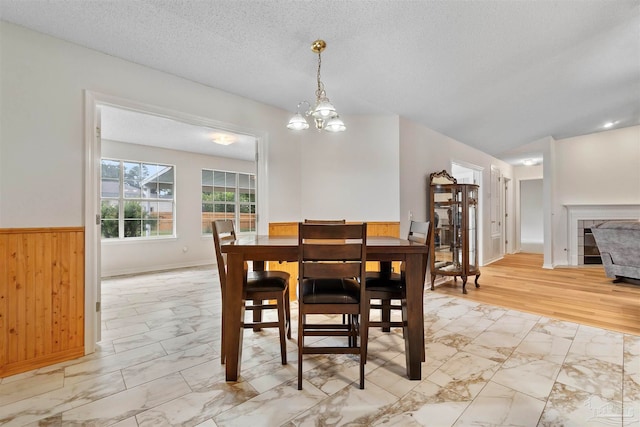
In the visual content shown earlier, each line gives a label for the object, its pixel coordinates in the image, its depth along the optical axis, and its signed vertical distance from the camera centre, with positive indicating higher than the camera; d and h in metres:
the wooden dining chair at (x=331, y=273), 1.62 -0.33
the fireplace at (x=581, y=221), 5.29 -0.10
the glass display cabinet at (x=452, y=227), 4.09 -0.16
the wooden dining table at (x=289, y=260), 1.80 -0.45
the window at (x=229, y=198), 6.20 +0.43
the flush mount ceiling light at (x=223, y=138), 4.65 +1.31
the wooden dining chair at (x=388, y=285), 1.94 -0.49
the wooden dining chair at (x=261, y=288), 1.94 -0.49
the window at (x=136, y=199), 5.15 +0.34
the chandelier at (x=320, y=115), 2.14 +0.81
